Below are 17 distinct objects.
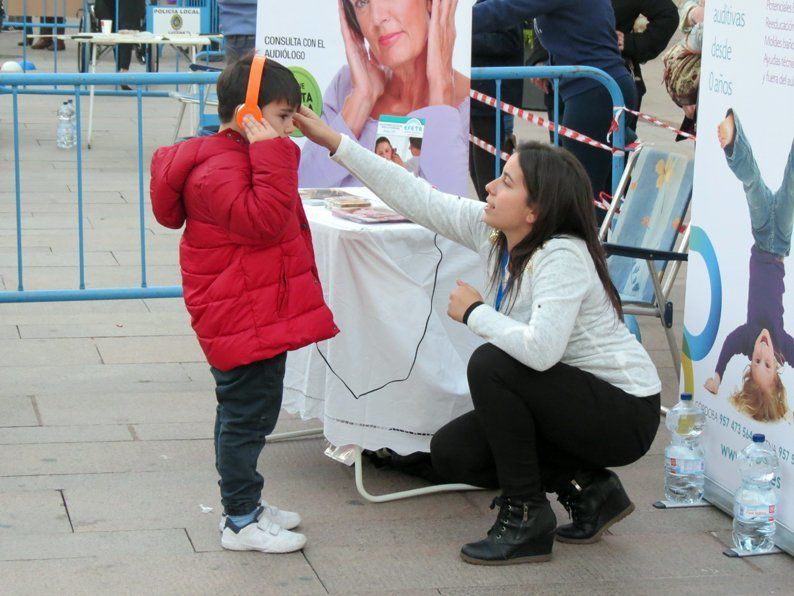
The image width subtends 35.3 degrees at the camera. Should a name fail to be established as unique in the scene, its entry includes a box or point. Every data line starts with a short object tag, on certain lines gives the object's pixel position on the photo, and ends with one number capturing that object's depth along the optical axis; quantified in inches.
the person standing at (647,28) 290.8
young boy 129.1
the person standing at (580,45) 243.6
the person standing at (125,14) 586.9
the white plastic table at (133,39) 434.6
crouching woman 134.6
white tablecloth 151.6
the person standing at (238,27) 269.6
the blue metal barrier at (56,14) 589.9
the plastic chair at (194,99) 367.1
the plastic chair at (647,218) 205.9
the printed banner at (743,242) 140.8
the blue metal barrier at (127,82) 196.5
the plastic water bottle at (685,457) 159.3
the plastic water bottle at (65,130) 431.5
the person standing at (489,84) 279.9
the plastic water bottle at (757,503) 143.6
